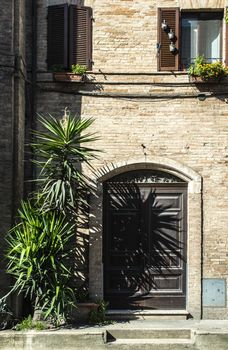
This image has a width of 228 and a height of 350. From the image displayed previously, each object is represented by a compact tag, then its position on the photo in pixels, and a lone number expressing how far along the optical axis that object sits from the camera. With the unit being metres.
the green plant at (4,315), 11.39
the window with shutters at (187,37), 13.04
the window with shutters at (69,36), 13.06
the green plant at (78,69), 12.86
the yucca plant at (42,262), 11.22
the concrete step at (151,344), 11.32
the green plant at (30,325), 11.38
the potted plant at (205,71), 12.70
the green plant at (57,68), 13.00
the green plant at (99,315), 12.01
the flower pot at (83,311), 12.02
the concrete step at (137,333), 11.60
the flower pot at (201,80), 12.88
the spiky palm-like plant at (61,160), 11.73
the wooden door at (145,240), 12.92
